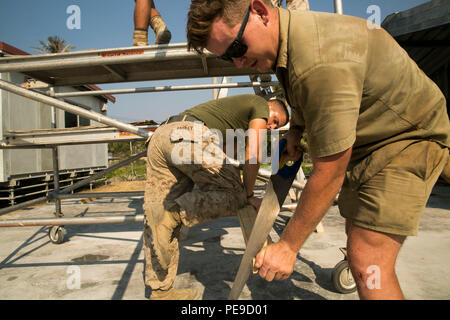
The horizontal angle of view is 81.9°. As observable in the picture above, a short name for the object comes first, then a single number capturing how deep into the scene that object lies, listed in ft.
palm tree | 91.09
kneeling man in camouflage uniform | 6.75
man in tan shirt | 3.20
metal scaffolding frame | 9.05
